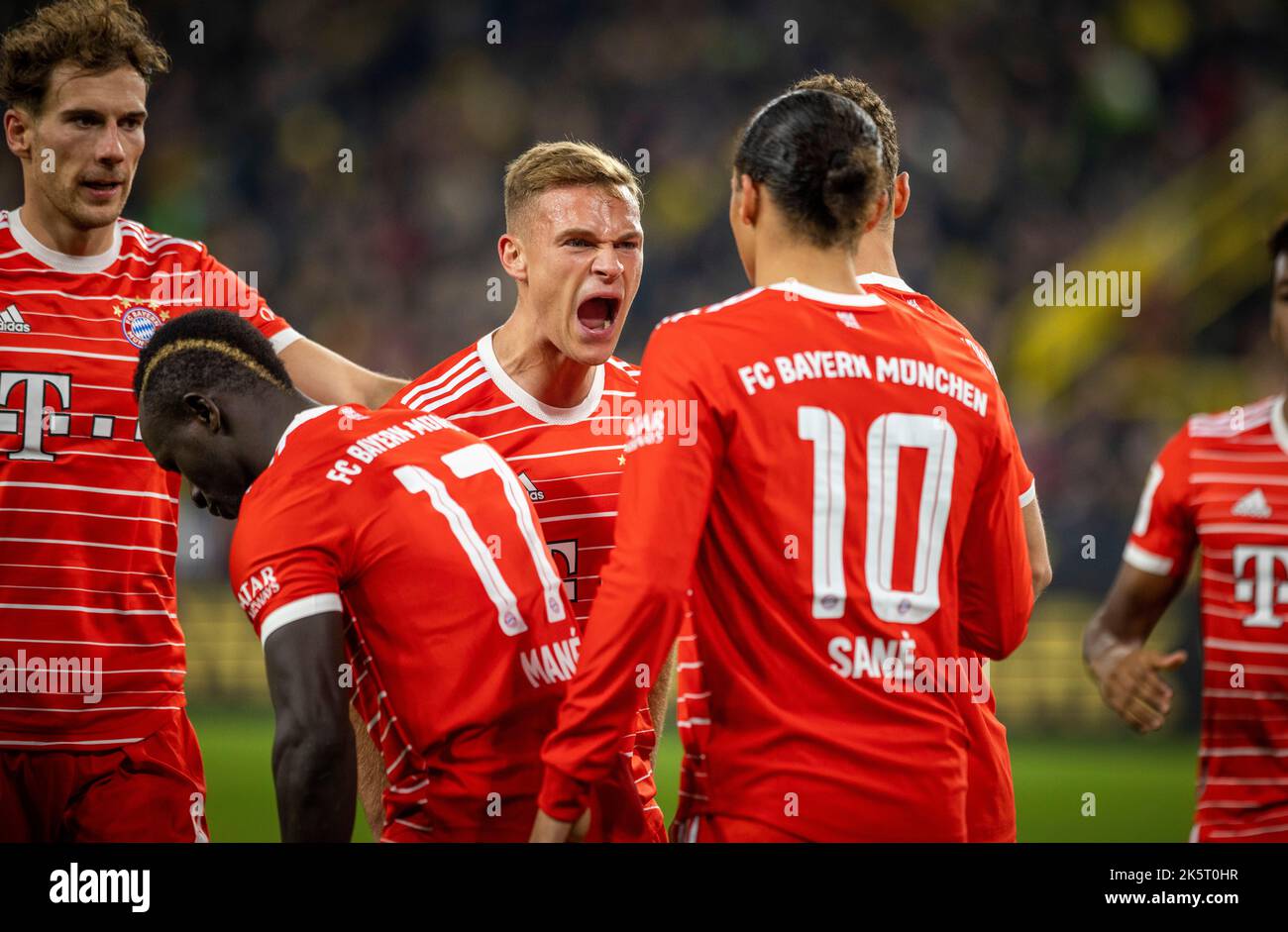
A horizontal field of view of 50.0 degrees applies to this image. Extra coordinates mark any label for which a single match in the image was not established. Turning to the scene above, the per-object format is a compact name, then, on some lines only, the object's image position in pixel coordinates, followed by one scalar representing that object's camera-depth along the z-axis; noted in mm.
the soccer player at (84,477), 3701
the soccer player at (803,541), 2562
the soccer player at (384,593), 2582
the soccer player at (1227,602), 3395
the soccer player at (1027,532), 3393
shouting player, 3797
